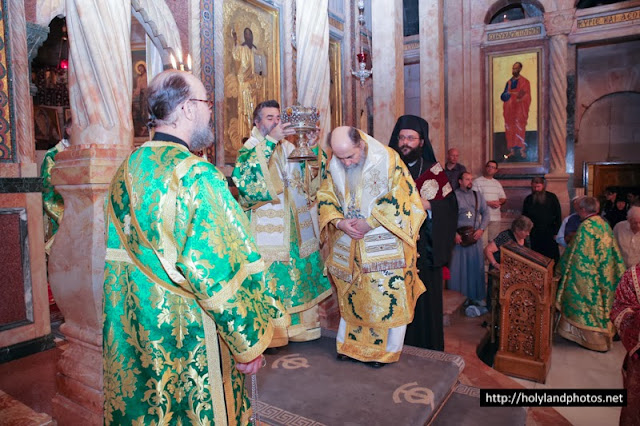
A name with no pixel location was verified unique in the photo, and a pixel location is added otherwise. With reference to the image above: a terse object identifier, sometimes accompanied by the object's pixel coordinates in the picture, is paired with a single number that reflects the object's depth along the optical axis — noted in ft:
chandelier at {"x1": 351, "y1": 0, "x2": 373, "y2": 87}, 22.59
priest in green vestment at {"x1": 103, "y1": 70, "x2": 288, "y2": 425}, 5.21
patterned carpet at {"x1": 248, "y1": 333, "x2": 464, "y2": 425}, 8.37
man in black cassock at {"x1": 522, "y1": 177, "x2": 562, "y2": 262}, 25.16
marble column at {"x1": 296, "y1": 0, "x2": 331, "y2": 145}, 13.65
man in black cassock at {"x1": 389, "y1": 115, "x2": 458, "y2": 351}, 11.64
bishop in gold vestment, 10.28
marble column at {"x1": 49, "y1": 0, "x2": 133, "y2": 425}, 7.96
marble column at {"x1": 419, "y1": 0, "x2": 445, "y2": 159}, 20.65
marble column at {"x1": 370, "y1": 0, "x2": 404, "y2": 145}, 18.43
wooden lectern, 14.32
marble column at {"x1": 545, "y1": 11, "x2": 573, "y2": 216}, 34.37
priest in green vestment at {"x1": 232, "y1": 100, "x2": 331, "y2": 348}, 11.08
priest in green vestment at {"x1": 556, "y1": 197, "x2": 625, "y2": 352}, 16.87
